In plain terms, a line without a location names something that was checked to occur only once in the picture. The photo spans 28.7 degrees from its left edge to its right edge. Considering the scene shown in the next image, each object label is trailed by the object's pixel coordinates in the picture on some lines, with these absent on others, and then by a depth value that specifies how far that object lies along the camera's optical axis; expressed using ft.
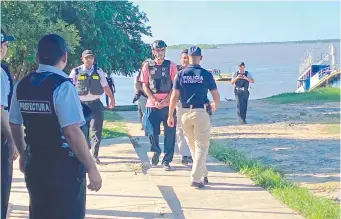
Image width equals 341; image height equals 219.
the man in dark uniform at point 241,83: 53.17
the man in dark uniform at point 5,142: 15.49
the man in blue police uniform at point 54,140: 13.57
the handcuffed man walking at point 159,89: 29.14
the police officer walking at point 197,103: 25.75
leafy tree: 34.91
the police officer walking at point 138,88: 31.13
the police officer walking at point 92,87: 29.50
